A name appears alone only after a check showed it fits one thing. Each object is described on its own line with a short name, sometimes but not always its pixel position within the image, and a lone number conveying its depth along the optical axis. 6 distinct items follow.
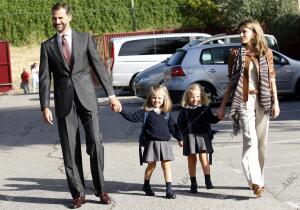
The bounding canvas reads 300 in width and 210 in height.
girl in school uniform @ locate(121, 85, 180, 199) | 7.78
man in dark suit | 7.46
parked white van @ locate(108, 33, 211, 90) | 23.69
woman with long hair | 7.45
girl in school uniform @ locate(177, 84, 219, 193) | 8.02
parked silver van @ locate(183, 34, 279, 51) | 22.22
